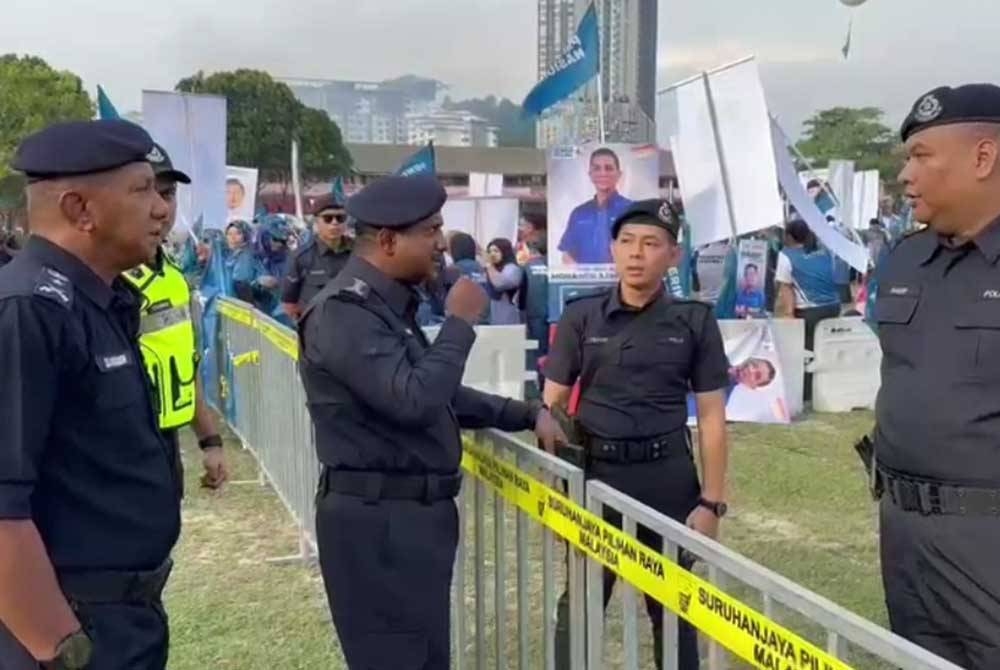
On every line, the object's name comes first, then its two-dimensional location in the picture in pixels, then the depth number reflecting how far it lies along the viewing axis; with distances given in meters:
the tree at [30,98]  47.72
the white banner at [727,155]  9.43
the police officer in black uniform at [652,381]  3.61
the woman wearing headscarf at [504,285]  10.63
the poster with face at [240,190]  17.53
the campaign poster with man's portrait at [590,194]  9.37
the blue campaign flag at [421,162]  10.34
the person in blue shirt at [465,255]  10.59
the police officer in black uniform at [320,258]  7.90
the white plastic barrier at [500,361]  9.90
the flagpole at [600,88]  10.50
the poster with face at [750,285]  10.38
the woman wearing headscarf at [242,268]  10.77
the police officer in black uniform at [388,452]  2.87
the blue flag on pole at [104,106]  9.87
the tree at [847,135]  66.25
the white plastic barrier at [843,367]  10.16
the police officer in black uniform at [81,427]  2.06
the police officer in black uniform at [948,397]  2.56
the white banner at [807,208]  10.52
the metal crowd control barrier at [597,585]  1.84
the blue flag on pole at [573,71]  10.28
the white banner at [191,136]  10.17
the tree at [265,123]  59.22
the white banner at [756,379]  9.63
